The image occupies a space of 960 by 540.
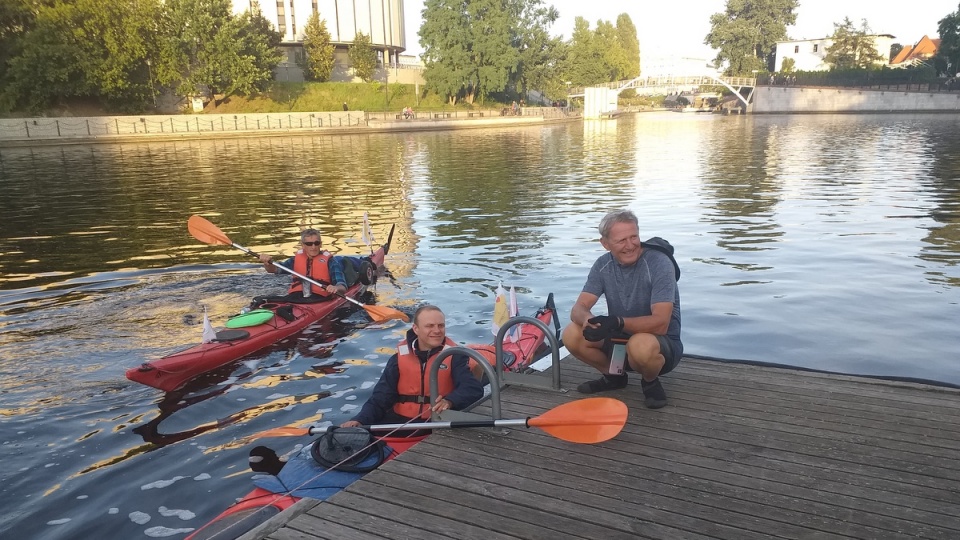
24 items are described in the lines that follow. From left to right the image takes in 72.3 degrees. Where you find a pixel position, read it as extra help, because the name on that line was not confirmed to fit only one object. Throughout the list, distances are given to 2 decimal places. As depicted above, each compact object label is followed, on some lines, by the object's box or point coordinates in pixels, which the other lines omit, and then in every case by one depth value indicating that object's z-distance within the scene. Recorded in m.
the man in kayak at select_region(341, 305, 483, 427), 6.02
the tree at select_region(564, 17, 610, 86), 103.62
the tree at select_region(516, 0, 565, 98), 84.06
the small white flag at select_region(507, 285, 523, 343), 8.86
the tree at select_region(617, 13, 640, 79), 133.62
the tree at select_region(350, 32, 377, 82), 75.75
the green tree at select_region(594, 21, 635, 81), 110.88
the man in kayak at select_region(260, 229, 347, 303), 11.54
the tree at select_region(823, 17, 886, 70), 95.53
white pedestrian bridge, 97.19
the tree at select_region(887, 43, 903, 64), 114.12
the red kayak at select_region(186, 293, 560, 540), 4.88
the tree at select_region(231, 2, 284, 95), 59.75
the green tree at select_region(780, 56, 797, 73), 108.09
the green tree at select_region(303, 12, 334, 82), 73.38
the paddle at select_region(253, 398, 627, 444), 5.13
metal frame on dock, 5.41
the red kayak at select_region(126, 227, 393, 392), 8.45
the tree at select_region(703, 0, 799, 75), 113.88
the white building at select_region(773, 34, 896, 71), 107.94
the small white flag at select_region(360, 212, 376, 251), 14.93
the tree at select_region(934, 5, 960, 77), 78.38
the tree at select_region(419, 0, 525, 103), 77.75
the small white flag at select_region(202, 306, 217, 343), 9.15
